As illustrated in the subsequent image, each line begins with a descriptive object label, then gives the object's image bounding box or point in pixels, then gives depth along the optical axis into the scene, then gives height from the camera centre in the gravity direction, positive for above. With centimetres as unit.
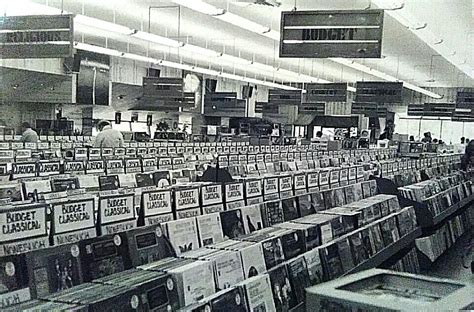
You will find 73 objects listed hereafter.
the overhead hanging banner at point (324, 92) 1712 +91
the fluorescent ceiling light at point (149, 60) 1281 +147
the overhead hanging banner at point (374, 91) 1585 +90
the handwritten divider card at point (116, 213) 363 -60
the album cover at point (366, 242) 433 -86
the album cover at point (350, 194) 603 -71
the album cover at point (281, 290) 294 -84
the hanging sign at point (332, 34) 700 +108
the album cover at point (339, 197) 573 -72
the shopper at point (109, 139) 1077 -41
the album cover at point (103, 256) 288 -70
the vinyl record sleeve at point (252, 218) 421 -70
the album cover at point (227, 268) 284 -72
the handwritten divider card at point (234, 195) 510 -65
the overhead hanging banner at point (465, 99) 1859 +90
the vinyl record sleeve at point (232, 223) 395 -70
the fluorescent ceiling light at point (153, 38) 1102 +151
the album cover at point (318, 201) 534 -70
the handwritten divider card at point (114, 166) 762 -65
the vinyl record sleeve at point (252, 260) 307 -73
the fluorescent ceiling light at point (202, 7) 813 +158
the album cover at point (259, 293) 269 -80
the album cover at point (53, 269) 259 -70
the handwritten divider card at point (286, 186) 613 -67
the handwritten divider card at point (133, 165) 805 -66
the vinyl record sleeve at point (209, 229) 367 -69
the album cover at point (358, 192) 625 -72
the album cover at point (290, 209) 484 -71
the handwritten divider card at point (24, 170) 640 -63
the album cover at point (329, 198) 551 -70
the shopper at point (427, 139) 2253 -46
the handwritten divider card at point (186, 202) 439 -63
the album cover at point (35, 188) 492 -63
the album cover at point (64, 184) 535 -63
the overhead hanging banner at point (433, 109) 2098 +64
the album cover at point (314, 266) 337 -82
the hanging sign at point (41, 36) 779 +103
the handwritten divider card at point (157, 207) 406 -62
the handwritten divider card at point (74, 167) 721 -64
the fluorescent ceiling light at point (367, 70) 1633 +165
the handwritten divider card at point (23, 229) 299 -59
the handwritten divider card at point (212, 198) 475 -64
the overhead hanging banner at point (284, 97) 1869 +79
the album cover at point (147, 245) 314 -69
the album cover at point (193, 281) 261 -73
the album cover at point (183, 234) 342 -68
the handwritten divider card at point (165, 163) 851 -67
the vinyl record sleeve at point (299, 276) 314 -83
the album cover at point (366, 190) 647 -71
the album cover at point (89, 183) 569 -65
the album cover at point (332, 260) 355 -83
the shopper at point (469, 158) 1114 -56
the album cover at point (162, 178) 642 -66
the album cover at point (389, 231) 491 -90
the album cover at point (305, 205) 504 -71
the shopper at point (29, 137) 1258 -49
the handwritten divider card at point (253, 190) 548 -65
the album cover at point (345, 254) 381 -85
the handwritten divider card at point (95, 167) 736 -64
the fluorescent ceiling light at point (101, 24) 920 +148
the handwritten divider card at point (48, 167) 695 -63
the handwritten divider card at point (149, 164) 838 -67
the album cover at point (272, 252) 330 -74
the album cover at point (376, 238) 456 -88
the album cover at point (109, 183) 589 -66
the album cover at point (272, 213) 452 -71
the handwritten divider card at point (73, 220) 329 -60
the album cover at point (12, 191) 479 -64
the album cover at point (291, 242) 354 -73
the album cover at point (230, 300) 245 -76
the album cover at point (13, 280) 246 -70
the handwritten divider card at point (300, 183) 645 -66
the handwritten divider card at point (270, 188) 580 -66
